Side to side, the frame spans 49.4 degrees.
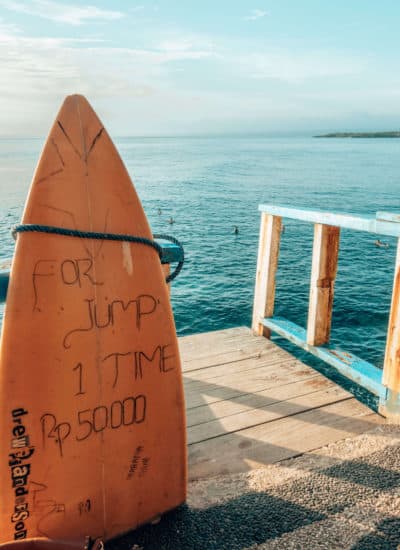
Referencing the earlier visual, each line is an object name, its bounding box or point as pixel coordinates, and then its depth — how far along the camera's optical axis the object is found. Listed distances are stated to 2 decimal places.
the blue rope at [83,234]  1.97
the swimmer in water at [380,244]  23.34
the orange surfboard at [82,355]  1.99
